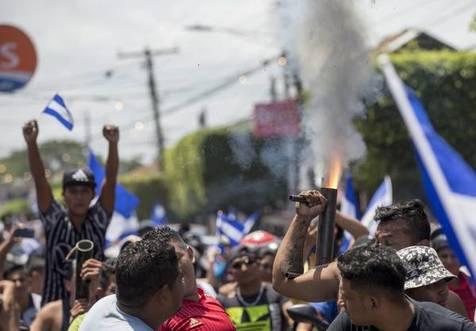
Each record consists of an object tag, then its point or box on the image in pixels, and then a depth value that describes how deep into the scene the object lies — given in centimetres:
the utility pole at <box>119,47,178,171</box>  3772
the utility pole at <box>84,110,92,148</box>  6806
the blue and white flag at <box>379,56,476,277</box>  540
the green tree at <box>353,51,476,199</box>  2095
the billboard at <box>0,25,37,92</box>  1216
